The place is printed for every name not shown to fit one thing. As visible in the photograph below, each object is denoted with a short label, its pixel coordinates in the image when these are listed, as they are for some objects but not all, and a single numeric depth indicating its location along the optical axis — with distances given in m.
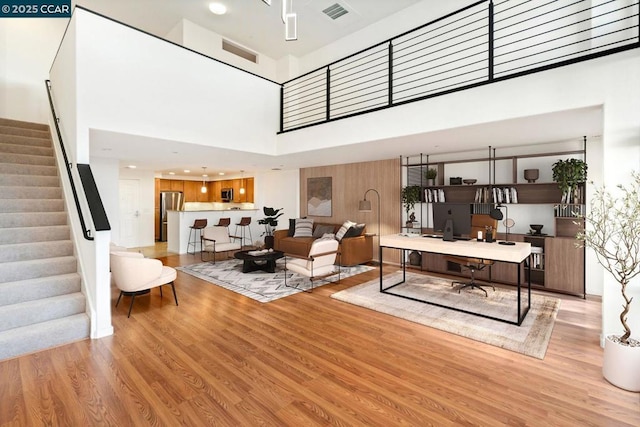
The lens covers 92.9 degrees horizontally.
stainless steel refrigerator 11.56
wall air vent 7.75
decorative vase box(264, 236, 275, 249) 8.52
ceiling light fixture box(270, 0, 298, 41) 3.06
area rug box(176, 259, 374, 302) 5.09
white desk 3.73
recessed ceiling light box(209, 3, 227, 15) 6.35
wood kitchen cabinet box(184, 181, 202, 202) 13.04
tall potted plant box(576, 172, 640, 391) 2.46
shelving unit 4.95
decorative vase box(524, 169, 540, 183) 5.28
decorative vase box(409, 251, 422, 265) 6.64
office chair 4.89
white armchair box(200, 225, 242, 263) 7.52
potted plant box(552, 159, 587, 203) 4.73
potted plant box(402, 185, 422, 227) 6.62
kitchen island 8.91
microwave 12.66
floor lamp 6.99
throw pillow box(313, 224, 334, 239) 8.28
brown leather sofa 6.91
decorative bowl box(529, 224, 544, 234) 5.32
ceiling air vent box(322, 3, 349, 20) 6.31
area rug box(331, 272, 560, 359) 3.36
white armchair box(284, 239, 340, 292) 5.06
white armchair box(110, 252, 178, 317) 3.98
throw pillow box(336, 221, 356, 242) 7.05
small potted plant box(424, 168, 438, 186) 6.52
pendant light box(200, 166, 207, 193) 10.37
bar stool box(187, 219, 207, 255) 8.91
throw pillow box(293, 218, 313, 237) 8.46
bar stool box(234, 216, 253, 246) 9.87
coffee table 6.18
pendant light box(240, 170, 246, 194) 11.95
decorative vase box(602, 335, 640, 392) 2.44
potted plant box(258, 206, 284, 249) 8.63
